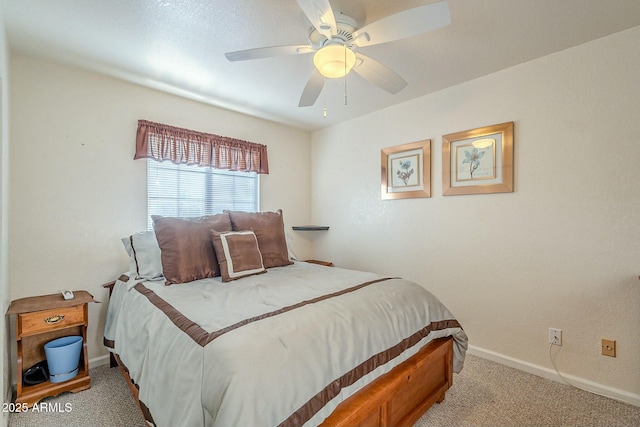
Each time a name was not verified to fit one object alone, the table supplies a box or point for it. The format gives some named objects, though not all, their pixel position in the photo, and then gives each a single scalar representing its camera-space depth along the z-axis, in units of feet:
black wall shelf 12.28
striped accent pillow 7.05
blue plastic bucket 6.44
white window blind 9.06
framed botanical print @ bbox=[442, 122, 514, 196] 7.78
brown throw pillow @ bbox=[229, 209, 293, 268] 8.39
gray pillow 7.07
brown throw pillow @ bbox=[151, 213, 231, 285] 6.82
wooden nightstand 6.05
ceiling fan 4.41
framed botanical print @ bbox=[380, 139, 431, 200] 9.42
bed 3.52
